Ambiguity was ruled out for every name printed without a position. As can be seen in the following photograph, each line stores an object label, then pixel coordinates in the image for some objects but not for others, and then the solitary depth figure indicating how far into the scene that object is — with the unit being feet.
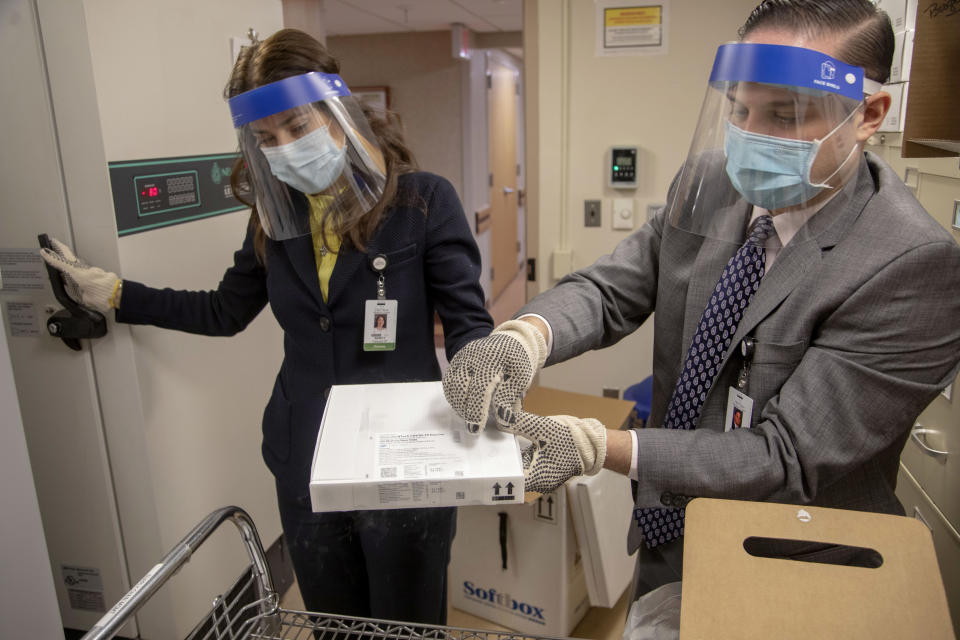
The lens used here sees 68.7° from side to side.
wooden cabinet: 3.24
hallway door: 21.35
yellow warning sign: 8.73
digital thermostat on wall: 9.17
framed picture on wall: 19.07
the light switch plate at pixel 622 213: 9.41
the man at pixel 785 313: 2.83
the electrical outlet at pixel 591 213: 9.53
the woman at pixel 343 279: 4.32
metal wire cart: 2.77
